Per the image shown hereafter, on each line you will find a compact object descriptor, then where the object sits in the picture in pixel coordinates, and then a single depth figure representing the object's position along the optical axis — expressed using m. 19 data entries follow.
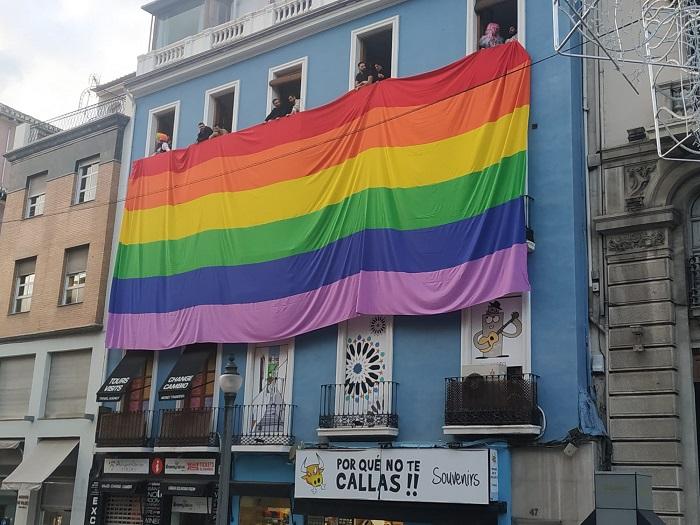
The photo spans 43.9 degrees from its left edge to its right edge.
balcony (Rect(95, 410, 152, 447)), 22.55
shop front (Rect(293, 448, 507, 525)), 16.17
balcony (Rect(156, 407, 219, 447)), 21.05
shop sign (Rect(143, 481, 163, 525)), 21.61
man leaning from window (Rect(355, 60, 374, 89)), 20.73
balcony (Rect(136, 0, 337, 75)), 23.27
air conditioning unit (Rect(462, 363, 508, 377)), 16.72
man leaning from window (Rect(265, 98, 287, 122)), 22.53
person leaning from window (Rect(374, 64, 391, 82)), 20.80
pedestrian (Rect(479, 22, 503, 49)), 18.83
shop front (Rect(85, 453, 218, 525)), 20.95
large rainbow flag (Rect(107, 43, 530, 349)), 17.53
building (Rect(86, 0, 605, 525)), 16.28
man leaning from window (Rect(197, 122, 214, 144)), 24.05
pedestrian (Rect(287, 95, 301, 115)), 22.25
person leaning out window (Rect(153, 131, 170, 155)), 25.27
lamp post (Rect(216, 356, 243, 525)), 13.50
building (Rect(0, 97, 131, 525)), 24.95
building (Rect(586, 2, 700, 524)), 15.65
